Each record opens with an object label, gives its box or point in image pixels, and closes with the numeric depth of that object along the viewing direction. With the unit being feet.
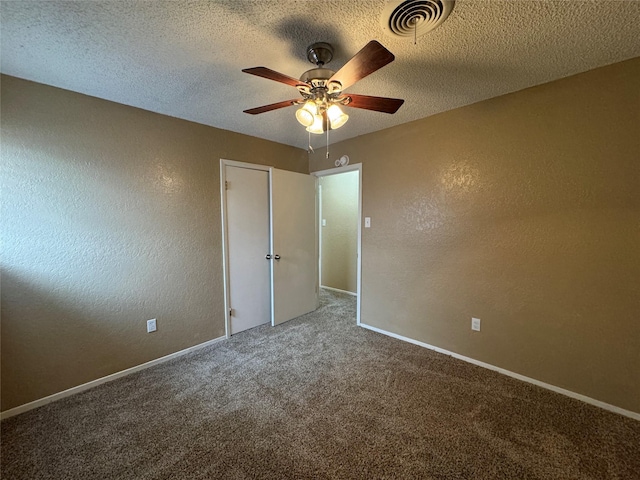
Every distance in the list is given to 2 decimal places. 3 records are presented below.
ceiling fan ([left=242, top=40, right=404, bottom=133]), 4.27
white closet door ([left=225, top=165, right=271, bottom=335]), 9.75
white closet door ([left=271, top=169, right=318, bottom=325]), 10.71
